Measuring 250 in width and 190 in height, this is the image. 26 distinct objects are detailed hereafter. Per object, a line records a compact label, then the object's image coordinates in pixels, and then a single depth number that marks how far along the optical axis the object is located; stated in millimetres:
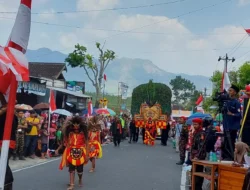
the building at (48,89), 29422
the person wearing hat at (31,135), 18484
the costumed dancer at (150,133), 33312
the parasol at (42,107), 25631
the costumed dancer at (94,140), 14867
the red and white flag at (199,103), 27377
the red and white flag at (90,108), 28959
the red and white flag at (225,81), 14508
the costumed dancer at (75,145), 11560
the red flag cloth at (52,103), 21094
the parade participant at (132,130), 34500
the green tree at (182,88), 131750
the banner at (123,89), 70444
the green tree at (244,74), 37238
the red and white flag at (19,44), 4617
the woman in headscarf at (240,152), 7980
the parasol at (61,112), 24228
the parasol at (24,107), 20641
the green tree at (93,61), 50344
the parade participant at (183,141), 17188
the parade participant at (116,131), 29297
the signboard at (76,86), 44731
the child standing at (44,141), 19625
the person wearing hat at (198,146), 10117
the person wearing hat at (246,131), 8906
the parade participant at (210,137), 10320
